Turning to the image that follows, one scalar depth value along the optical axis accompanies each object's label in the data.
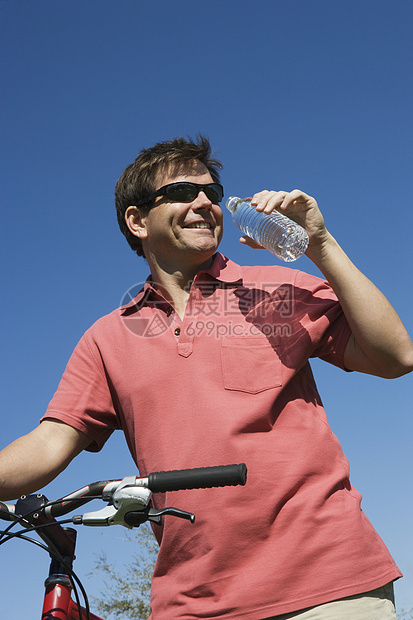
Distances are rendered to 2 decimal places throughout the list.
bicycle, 1.79
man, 2.38
